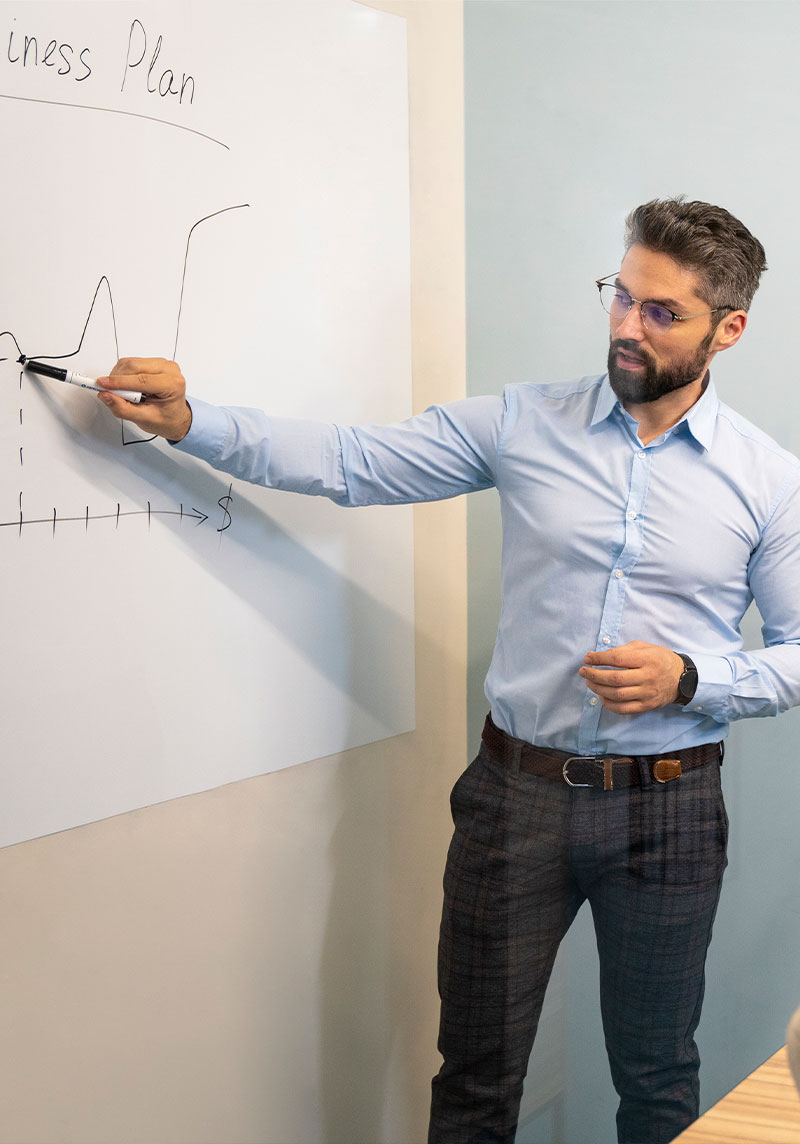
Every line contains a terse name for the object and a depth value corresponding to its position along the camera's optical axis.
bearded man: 1.23
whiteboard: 1.14
